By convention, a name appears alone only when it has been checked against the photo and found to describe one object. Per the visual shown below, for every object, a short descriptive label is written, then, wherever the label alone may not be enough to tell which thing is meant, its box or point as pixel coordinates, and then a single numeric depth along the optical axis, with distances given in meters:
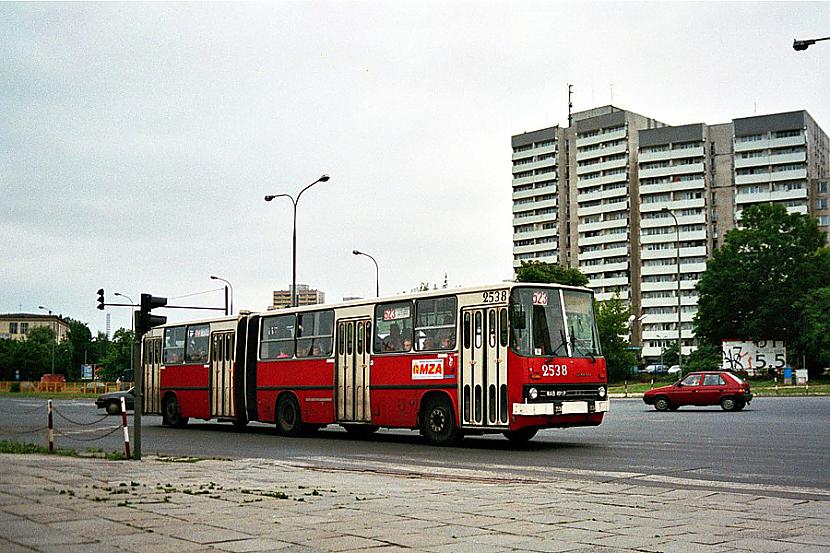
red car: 37.66
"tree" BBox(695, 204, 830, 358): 84.19
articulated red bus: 19.66
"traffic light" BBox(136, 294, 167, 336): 17.17
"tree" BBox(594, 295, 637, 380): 87.88
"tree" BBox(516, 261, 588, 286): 87.89
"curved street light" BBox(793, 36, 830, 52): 24.08
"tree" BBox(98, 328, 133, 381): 101.88
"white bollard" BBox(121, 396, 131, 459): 16.98
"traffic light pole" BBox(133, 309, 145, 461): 16.75
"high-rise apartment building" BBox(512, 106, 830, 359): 128.88
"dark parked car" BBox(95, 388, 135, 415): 42.06
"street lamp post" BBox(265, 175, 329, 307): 44.73
